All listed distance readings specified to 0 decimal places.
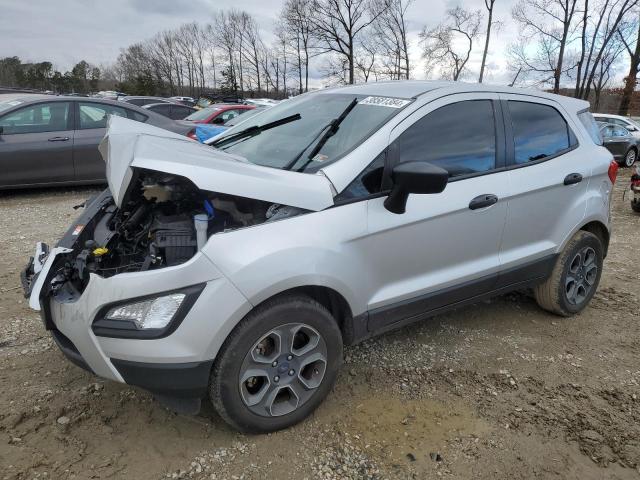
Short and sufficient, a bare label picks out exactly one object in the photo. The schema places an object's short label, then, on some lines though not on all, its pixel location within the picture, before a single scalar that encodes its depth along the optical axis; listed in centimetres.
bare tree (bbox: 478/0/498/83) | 3206
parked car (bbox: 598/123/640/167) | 1424
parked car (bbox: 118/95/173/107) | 1941
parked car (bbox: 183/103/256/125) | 1092
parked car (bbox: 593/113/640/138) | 1460
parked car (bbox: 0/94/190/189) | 698
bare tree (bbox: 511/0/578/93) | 3053
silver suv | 215
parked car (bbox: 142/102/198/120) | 1432
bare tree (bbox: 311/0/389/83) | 4244
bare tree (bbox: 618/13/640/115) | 2862
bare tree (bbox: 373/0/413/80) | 4288
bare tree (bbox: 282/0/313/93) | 4431
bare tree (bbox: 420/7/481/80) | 3759
